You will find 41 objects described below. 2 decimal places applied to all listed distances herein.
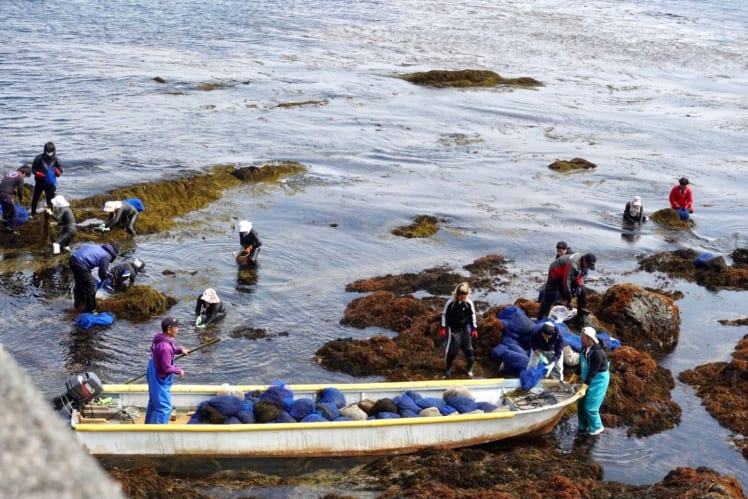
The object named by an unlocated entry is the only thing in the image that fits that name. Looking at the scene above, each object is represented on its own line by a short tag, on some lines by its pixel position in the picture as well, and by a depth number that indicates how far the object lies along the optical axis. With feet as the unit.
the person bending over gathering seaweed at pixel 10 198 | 62.49
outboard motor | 37.68
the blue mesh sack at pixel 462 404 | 41.10
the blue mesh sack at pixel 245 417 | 38.42
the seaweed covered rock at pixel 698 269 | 64.90
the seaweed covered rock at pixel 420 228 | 74.69
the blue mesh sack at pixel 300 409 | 39.14
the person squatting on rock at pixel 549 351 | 44.78
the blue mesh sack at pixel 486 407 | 41.50
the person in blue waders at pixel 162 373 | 36.58
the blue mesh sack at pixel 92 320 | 51.19
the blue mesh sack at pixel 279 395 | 39.60
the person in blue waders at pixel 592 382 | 41.04
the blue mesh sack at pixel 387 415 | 39.32
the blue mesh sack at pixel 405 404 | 40.37
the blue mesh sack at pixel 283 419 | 38.86
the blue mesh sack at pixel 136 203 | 69.56
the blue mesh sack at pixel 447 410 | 40.42
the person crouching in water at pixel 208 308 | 53.06
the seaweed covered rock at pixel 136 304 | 53.88
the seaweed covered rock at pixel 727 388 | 45.03
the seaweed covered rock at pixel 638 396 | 44.70
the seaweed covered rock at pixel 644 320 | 54.34
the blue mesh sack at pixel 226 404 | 38.65
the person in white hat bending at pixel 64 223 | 58.95
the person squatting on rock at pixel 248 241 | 61.87
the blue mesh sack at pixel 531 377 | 43.80
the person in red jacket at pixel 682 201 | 79.56
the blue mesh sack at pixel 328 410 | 39.37
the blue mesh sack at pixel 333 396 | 40.68
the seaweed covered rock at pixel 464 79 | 148.66
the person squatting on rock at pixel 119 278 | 55.88
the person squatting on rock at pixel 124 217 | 67.21
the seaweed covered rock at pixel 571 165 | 100.27
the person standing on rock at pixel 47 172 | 64.34
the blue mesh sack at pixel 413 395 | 41.60
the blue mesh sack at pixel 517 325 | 50.88
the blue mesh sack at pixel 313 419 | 38.60
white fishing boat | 36.40
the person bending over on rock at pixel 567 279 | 50.72
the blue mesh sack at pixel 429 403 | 40.83
